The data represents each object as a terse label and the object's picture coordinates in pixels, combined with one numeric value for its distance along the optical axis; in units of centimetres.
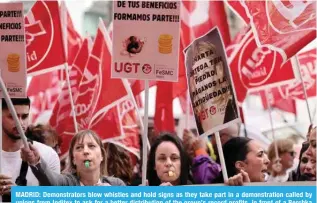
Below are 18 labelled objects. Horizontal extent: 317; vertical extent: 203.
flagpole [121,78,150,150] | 1501
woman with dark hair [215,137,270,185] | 1331
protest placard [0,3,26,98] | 1326
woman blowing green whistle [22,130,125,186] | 1256
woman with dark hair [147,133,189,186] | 1285
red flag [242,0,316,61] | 1394
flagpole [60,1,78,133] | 1529
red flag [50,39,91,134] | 1603
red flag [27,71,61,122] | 2049
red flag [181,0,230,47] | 1831
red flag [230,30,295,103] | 1710
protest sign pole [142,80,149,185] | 1297
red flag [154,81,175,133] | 1726
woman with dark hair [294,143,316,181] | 1418
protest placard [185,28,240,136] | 1262
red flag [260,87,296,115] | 2186
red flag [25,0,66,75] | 1530
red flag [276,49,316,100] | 2052
